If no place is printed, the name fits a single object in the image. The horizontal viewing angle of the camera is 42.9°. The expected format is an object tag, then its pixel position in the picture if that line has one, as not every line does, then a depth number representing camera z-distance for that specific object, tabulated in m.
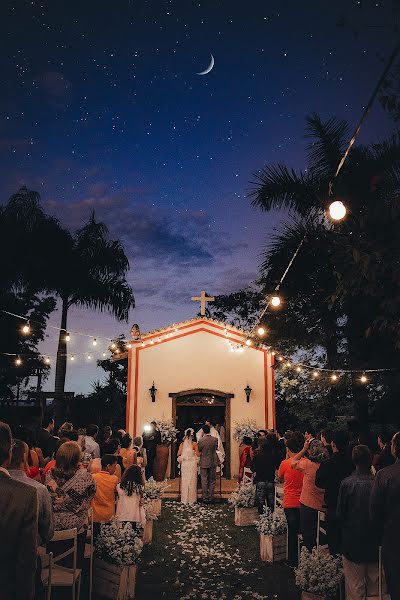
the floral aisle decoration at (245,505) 10.05
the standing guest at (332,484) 5.83
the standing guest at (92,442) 9.05
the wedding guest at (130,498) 7.18
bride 13.07
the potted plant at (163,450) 15.13
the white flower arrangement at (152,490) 10.11
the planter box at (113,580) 5.84
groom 12.78
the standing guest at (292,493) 7.12
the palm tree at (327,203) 13.02
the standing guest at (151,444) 14.73
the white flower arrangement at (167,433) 15.55
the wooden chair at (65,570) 4.65
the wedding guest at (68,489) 5.17
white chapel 17.67
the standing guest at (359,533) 4.80
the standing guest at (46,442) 7.97
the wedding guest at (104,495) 6.57
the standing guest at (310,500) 6.42
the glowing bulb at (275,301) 11.45
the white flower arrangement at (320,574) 5.45
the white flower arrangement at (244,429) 16.38
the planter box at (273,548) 7.56
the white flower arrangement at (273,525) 7.64
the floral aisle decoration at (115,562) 5.87
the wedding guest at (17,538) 2.95
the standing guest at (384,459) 7.06
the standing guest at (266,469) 9.41
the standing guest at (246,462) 11.61
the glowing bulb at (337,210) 6.15
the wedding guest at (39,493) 4.00
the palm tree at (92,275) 20.42
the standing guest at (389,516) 3.91
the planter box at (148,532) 8.56
